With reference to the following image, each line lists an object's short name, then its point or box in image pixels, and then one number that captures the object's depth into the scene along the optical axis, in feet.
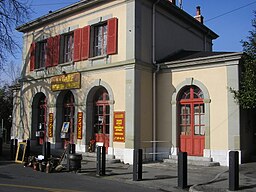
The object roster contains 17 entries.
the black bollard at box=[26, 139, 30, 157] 45.91
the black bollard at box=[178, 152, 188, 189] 30.04
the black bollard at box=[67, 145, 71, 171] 39.48
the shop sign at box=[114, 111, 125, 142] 47.98
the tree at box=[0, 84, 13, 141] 97.19
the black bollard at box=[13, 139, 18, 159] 50.15
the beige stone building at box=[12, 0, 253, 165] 45.68
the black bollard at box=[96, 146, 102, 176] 36.40
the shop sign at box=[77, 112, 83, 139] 54.19
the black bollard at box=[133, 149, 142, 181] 33.47
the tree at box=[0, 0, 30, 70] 59.51
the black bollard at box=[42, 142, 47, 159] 45.42
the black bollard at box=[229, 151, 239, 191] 27.84
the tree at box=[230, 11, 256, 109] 39.86
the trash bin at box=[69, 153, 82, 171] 39.06
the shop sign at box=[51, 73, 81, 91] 55.42
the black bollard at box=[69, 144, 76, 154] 40.72
